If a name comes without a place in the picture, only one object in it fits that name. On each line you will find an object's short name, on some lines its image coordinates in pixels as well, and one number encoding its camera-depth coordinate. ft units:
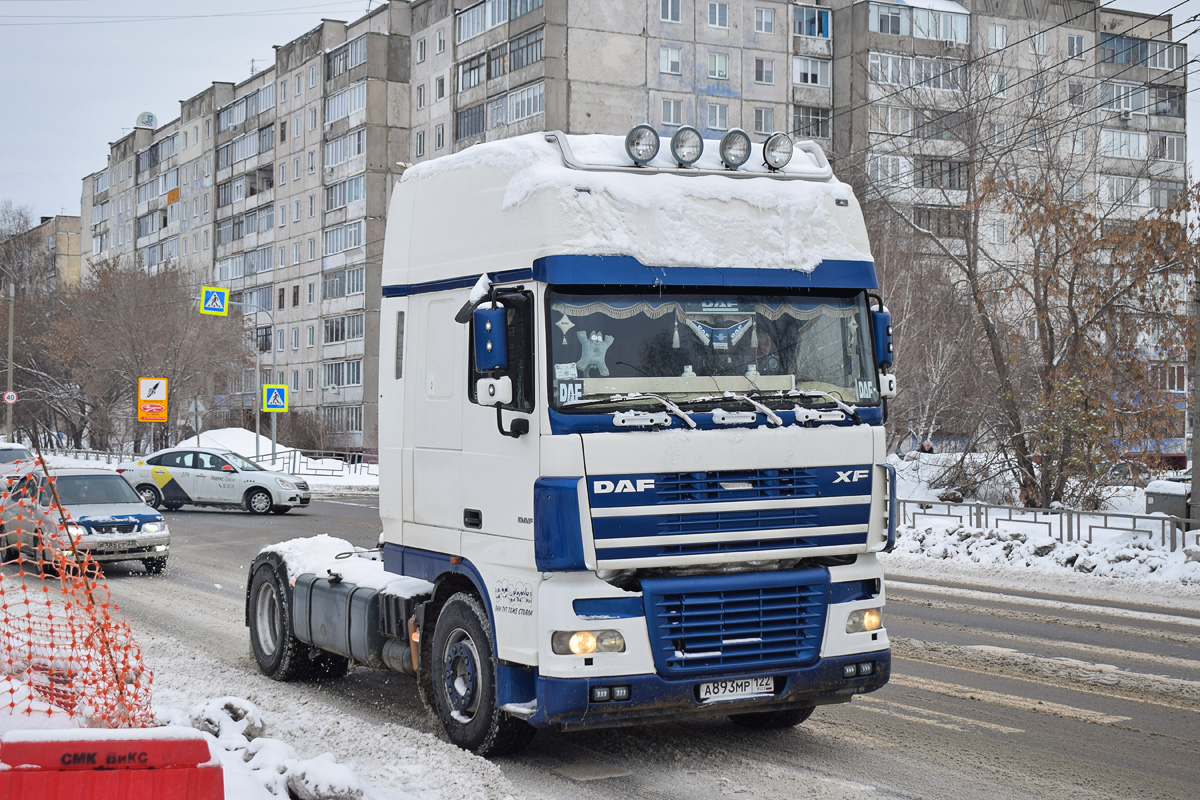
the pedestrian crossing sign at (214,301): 137.39
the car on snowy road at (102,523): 57.52
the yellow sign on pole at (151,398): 136.15
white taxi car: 98.48
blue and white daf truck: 21.90
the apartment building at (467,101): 211.20
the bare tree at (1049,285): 77.61
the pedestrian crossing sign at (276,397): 140.78
